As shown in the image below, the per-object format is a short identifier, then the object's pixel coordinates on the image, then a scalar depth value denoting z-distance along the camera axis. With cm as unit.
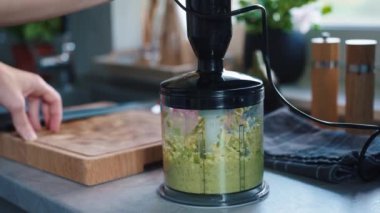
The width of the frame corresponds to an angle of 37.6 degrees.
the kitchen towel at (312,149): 74
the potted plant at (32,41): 172
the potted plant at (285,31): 123
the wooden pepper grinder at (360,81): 88
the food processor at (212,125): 67
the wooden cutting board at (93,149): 77
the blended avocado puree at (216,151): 67
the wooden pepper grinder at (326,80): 95
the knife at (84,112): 100
